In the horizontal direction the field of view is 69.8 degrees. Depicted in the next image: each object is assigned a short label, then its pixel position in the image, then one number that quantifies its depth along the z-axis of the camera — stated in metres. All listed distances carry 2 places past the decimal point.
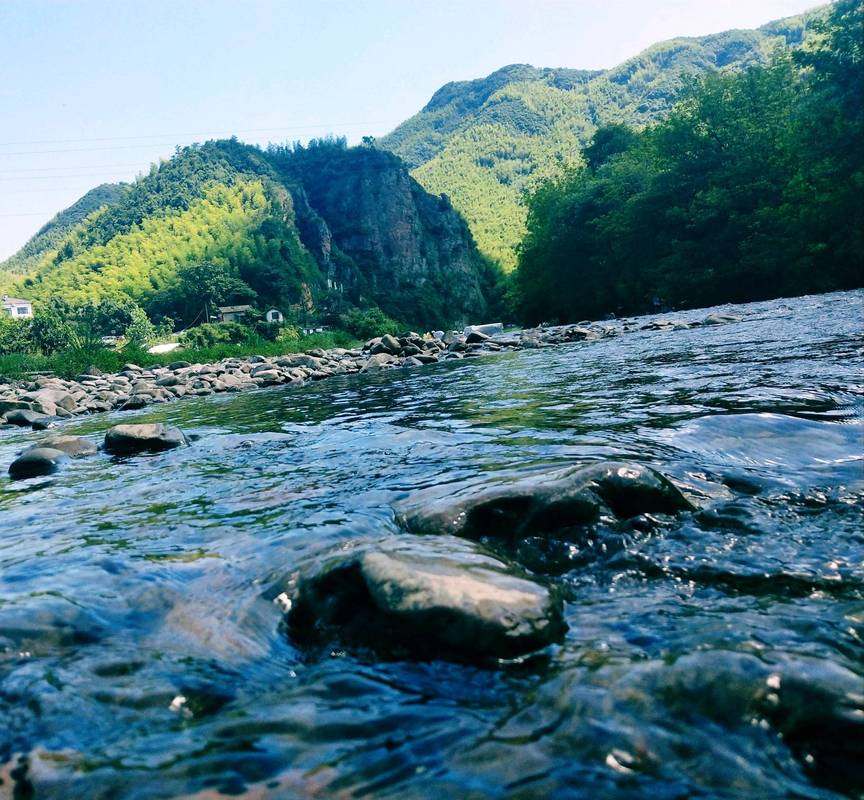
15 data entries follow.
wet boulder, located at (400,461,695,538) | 2.72
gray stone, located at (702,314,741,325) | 17.66
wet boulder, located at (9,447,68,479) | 6.09
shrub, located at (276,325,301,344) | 55.14
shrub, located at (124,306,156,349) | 67.64
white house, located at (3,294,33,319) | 86.81
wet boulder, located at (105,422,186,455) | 6.79
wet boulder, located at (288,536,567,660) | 1.82
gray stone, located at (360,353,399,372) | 19.03
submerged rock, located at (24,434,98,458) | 6.89
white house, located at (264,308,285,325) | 82.06
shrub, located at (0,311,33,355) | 34.69
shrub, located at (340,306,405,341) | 63.56
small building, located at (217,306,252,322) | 78.06
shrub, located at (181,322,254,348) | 47.88
